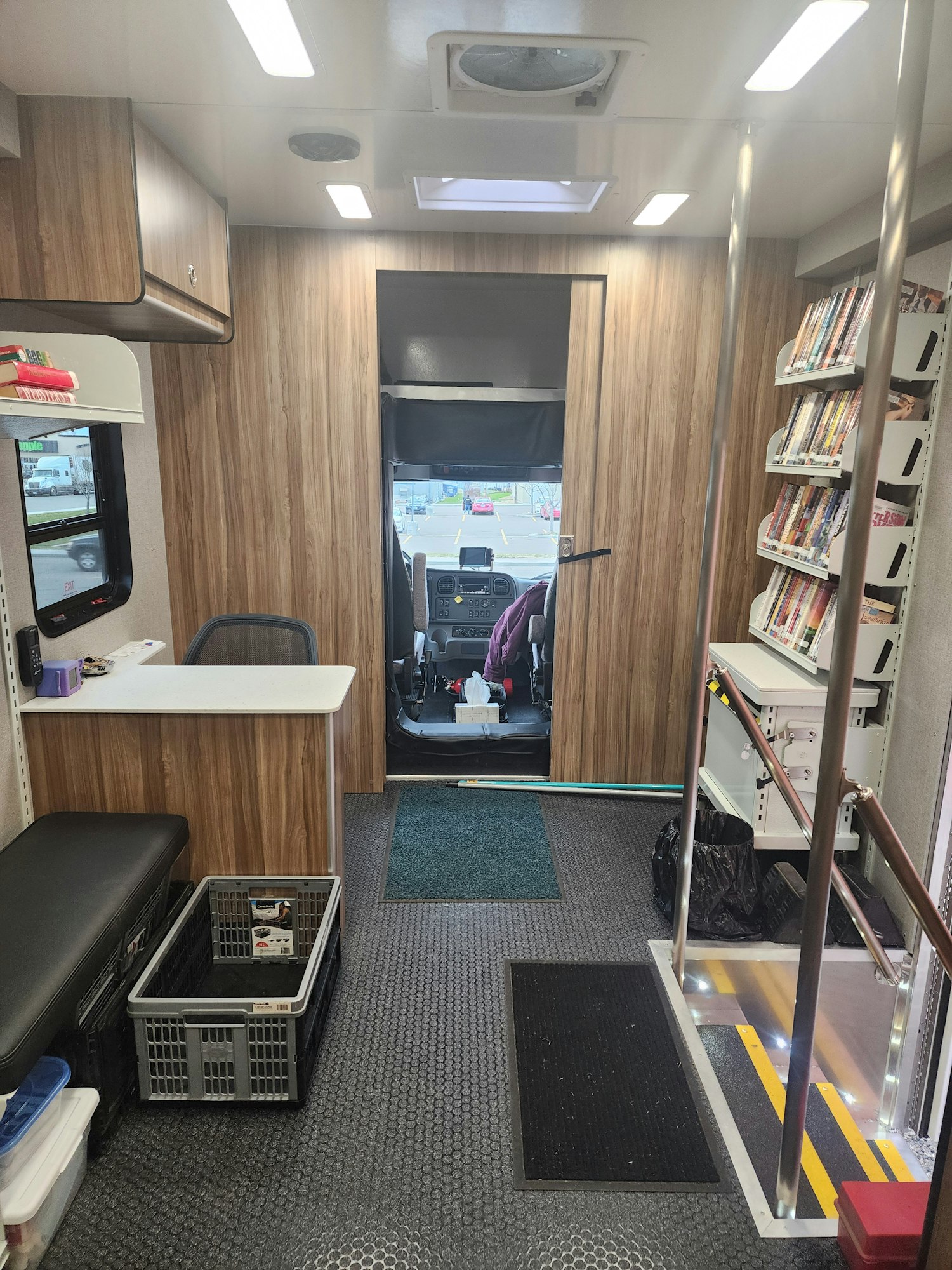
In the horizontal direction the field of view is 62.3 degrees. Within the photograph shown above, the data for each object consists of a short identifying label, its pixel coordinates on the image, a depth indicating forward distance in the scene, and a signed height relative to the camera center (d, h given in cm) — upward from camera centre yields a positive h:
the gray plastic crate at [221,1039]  190 -139
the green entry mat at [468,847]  302 -158
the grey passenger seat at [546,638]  440 -96
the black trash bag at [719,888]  276 -146
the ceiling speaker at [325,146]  232 +94
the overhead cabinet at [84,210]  210 +68
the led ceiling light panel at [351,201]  280 +96
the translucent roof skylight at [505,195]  283 +97
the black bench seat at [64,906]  154 -103
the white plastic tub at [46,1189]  153 -142
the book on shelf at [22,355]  175 +24
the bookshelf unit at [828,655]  255 -69
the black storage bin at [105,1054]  181 -137
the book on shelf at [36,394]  171 +15
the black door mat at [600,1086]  184 -159
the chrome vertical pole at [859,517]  124 -7
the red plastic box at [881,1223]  151 -145
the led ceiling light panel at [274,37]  160 +91
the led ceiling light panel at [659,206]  278 +95
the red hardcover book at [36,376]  171 +18
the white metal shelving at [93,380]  196 +22
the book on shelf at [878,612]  273 -48
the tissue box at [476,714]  438 -135
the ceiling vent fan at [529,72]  171 +91
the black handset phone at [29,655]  230 -56
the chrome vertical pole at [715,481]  189 -3
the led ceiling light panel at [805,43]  155 +89
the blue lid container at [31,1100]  158 -132
